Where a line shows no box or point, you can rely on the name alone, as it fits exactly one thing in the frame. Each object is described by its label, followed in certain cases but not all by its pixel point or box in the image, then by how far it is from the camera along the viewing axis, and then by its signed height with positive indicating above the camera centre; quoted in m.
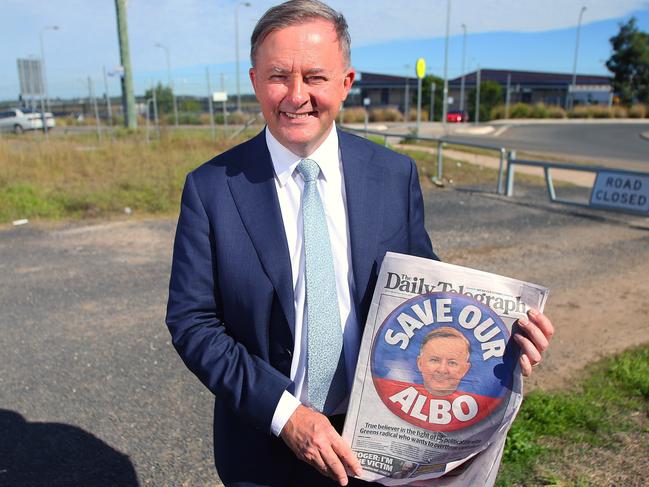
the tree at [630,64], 53.84 +3.31
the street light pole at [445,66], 38.18 +2.13
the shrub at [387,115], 45.16 -1.13
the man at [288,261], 1.41 -0.40
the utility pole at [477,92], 46.79 +0.66
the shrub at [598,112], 50.19 -0.97
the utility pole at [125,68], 21.73 +1.14
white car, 29.64 -1.08
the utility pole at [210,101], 18.97 -0.07
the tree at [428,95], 50.88 +0.43
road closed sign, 8.45 -1.31
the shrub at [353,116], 37.59 -1.02
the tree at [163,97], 34.38 +0.13
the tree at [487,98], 53.00 +0.19
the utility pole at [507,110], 52.66 -0.85
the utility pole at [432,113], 43.68 -0.98
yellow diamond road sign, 18.65 +1.02
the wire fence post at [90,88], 22.87 +0.43
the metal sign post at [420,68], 18.68 +1.00
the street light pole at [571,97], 57.79 +0.33
